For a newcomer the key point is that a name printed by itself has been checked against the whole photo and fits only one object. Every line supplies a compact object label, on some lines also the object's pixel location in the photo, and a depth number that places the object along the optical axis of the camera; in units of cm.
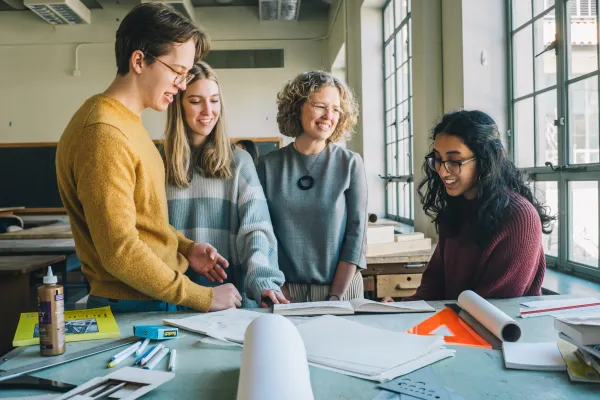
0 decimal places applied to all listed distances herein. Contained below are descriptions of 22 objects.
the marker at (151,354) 107
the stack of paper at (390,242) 310
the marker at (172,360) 105
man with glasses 127
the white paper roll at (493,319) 118
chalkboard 791
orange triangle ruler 120
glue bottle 112
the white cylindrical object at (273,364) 78
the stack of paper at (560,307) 140
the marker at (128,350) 110
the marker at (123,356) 107
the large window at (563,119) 235
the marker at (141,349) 112
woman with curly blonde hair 201
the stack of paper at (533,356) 102
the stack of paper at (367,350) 102
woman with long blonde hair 175
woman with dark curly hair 163
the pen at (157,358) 106
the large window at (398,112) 499
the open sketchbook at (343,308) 146
